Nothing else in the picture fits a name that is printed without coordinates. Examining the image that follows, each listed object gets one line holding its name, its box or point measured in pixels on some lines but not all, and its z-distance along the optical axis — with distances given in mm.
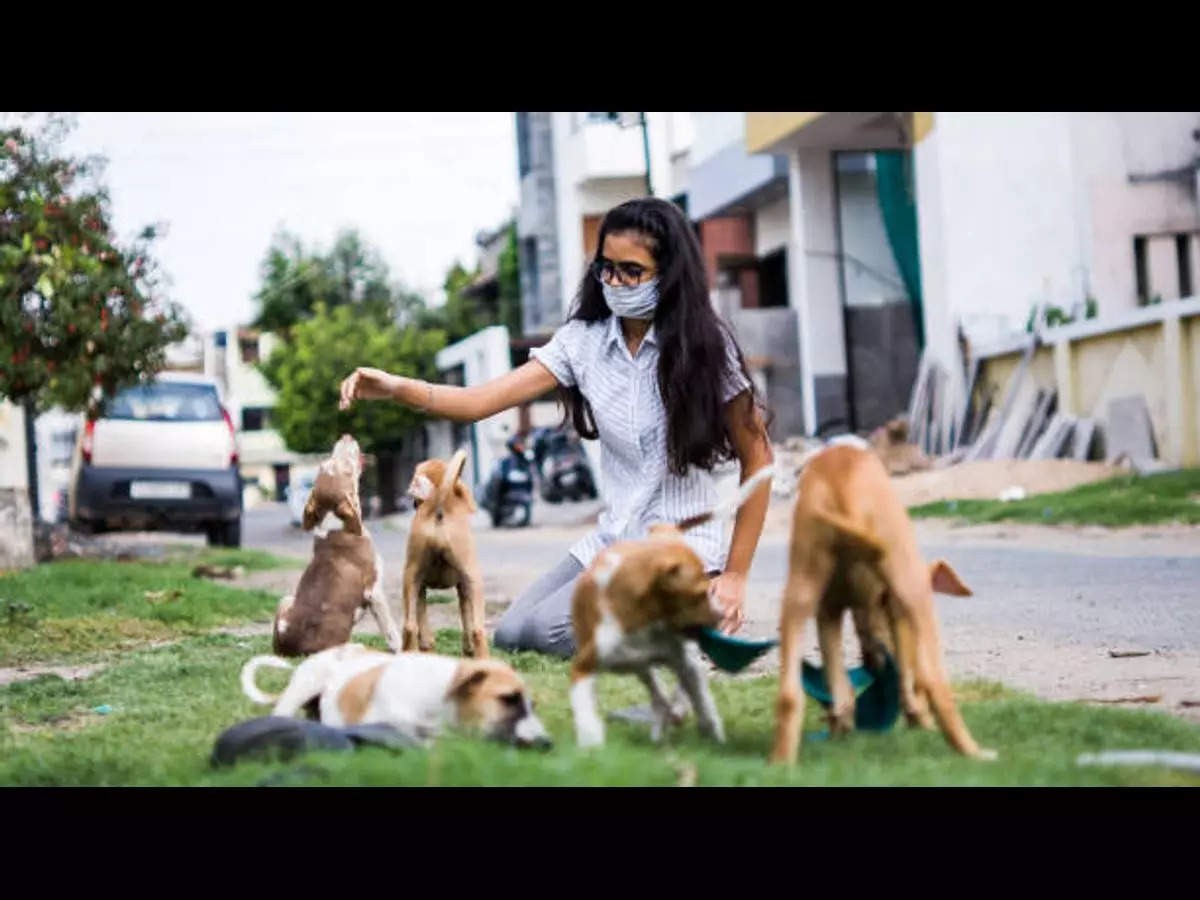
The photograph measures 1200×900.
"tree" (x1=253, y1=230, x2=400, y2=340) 50156
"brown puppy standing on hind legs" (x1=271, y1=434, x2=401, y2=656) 5891
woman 4879
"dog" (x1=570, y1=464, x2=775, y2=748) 3668
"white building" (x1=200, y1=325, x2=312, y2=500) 65250
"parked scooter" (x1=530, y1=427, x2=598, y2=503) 28906
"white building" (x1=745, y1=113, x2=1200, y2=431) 22141
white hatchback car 16719
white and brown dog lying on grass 3754
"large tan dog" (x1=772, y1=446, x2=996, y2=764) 3535
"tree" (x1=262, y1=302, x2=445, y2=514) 40312
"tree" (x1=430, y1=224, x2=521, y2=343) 46406
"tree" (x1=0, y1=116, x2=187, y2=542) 12750
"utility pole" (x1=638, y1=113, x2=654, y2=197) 22797
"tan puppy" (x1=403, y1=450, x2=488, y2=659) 5820
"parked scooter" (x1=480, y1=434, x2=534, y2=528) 22953
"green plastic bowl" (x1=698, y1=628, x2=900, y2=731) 3902
